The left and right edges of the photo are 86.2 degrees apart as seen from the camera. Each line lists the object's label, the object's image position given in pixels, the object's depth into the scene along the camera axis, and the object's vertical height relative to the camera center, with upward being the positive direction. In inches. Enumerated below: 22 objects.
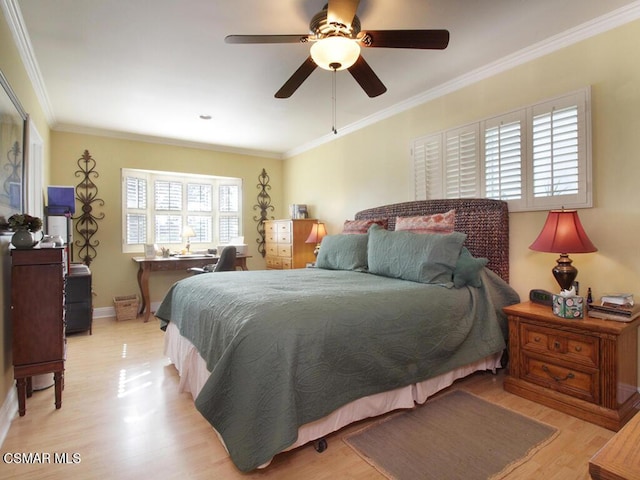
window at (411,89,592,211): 96.2 +25.8
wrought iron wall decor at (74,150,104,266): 179.8 +14.1
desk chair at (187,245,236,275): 159.0 -11.4
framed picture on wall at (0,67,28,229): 78.3 +21.5
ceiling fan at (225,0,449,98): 73.0 +44.3
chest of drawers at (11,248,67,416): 79.9 -18.8
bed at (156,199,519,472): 60.0 -20.8
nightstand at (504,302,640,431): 75.4 -30.9
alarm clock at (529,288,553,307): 94.7 -17.1
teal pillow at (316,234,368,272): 125.7 -6.3
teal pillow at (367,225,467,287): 96.2 -5.9
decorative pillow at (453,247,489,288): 95.3 -10.0
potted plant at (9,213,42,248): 81.1 +2.1
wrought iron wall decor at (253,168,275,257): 236.1 +21.1
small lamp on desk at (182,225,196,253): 204.3 +2.2
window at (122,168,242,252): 196.5 +17.6
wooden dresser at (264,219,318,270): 195.5 -4.5
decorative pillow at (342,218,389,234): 144.1 +5.0
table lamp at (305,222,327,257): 183.3 +1.3
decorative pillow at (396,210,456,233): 115.1 +4.6
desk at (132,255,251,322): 176.4 -15.3
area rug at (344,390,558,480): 62.2 -42.0
